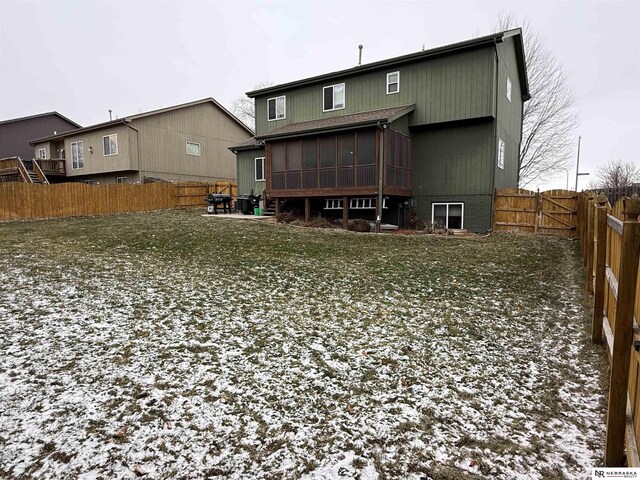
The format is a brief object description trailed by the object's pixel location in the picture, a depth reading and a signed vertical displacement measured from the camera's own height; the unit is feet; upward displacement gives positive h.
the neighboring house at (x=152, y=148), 75.92 +14.15
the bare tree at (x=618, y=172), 111.85 +11.82
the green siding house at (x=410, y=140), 44.65 +9.03
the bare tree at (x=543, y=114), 79.92 +21.99
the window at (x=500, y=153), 48.83 +7.53
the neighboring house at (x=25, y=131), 98.63 +22.30
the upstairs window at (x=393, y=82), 50.70 +17.96
